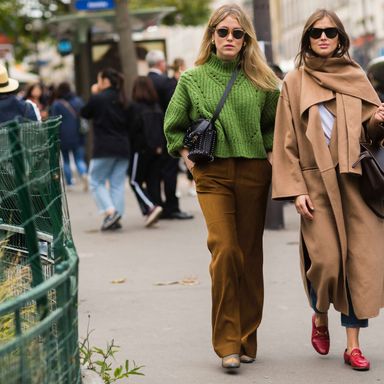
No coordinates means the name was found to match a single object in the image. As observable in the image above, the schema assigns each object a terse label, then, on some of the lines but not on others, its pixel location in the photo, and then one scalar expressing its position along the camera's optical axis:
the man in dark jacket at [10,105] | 9.00
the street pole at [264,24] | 12.48
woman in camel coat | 5.96
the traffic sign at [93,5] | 19.53
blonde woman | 6.12
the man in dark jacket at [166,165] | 14.14
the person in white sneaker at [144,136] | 13.50
